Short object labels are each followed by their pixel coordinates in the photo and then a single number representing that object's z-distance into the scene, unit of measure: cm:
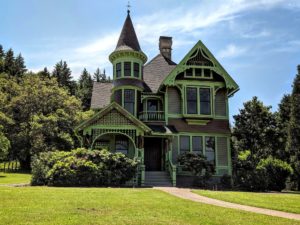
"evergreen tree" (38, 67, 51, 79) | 5346
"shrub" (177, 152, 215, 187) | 1703
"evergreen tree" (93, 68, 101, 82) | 7286
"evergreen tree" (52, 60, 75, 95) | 5988
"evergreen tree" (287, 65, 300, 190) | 2505
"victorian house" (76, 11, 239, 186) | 1870
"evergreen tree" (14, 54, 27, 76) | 5971
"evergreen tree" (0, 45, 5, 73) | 5620
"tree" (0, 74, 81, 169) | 3068
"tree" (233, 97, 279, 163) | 2879
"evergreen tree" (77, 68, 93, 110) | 5508
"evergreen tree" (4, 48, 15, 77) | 5883
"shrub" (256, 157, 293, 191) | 1773
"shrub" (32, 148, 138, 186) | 1416
